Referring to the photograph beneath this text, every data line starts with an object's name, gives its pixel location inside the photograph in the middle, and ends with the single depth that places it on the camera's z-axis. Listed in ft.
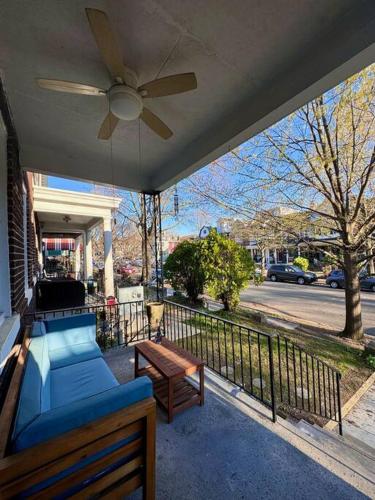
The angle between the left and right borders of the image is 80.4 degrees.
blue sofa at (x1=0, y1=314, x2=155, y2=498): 3.54
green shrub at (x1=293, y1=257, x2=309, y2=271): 57.62
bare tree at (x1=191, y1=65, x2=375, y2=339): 14.48
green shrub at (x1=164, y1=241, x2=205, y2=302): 23.37
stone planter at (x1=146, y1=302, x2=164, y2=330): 9.66
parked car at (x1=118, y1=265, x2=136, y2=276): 53.02
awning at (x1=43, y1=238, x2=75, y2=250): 46.39
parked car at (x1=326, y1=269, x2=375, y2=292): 38.91
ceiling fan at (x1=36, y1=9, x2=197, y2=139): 4.82
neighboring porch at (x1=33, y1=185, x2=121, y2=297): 21.74
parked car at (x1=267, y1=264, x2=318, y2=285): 48.12
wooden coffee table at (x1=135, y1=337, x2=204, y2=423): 7.25
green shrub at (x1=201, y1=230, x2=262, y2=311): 21.85
